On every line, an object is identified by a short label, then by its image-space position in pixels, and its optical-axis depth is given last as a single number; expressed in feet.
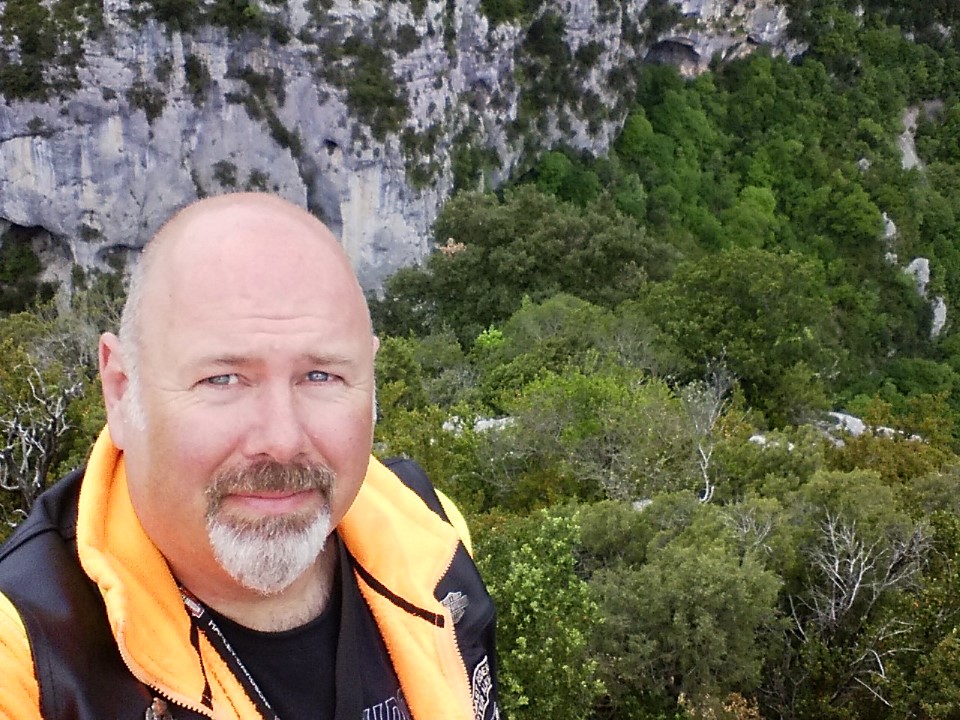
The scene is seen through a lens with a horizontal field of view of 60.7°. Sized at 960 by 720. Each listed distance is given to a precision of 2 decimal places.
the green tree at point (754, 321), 61.36
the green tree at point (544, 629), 21.18
